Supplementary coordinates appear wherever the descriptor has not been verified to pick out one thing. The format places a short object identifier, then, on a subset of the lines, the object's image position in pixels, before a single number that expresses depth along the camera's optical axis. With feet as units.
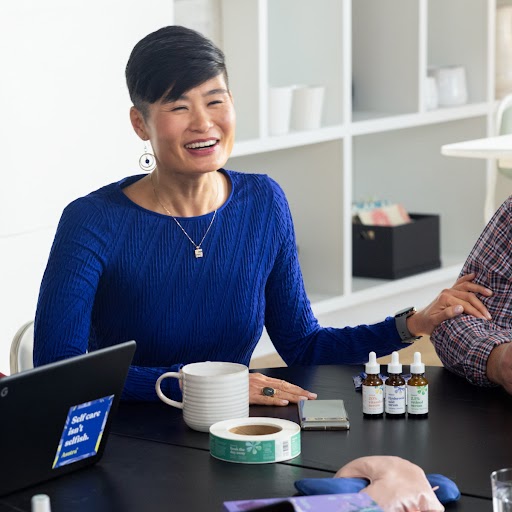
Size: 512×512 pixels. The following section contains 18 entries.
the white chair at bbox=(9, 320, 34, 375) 10.13
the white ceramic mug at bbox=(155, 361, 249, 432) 8.00
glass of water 6.65
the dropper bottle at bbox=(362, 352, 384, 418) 8.20
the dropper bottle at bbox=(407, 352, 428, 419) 8.19
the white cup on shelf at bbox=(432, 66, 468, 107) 20.75
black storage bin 19.27
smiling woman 9.13
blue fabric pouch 7.00
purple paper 6.70
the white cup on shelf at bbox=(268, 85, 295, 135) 16.84
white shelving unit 16.62
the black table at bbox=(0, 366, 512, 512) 7.23
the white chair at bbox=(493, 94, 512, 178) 18.35
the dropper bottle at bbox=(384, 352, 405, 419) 8.19
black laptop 7.19
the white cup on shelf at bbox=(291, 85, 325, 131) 17.38
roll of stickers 7.56
